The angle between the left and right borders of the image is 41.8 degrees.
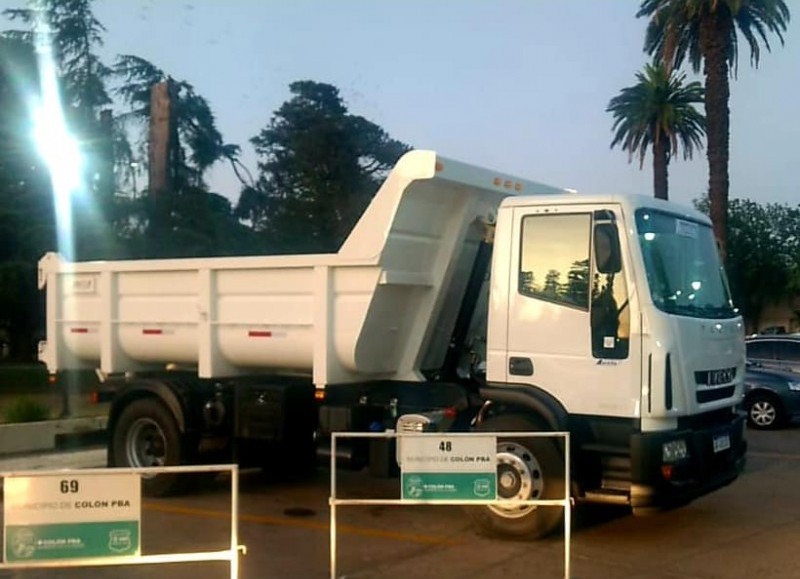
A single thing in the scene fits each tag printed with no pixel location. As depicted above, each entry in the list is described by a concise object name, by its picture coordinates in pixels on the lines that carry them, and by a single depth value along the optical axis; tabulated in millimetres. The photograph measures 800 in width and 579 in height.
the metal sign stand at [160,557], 5898
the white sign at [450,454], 7188
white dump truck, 8148
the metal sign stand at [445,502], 7109
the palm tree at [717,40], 27375
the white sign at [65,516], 5875
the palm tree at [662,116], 39688
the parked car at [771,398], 17562
